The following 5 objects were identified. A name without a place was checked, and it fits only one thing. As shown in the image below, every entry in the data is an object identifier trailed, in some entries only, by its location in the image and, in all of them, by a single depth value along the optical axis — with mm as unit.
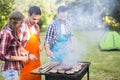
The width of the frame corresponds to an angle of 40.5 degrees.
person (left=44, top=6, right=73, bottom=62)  3108
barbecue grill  2506
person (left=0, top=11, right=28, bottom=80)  2352
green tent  6488
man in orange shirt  2852
